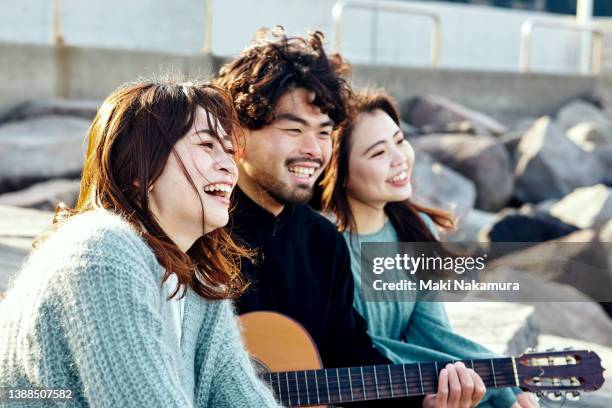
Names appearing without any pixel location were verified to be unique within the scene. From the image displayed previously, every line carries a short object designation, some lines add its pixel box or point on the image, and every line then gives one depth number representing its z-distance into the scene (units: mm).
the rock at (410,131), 18424
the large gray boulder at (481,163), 17296
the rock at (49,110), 13978
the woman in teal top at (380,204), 6469
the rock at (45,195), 11055
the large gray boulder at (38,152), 12312
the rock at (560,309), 10946
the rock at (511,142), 19062
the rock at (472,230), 13862
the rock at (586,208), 15052
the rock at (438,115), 19281
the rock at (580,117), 22626
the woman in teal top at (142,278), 3556
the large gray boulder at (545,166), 18044
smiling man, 5769
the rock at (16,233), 6924
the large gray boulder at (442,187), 15351
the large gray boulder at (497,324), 8090
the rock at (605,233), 12897
